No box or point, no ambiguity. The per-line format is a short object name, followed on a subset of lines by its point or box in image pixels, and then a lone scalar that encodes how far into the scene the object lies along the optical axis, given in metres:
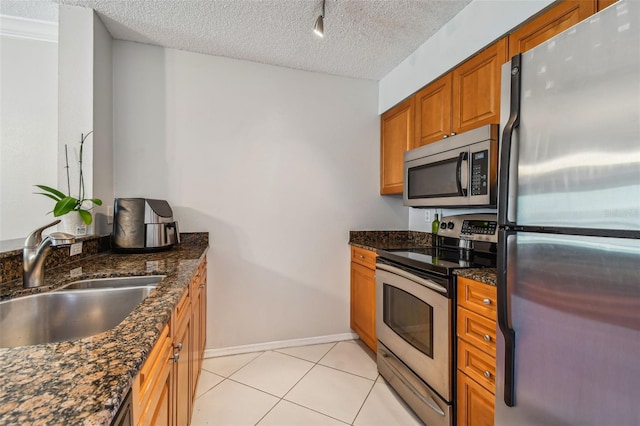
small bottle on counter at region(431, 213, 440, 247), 2.40
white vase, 1.68
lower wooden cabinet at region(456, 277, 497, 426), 1.24
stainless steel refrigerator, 0.76
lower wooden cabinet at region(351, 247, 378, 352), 2.32
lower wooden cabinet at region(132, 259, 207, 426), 0.71
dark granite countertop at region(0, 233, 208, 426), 0.42
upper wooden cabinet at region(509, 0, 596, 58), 1.24
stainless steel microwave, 1.58
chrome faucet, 1.11
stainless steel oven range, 1.46
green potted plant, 1.58
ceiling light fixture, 1.62
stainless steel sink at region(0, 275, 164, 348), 1.01
